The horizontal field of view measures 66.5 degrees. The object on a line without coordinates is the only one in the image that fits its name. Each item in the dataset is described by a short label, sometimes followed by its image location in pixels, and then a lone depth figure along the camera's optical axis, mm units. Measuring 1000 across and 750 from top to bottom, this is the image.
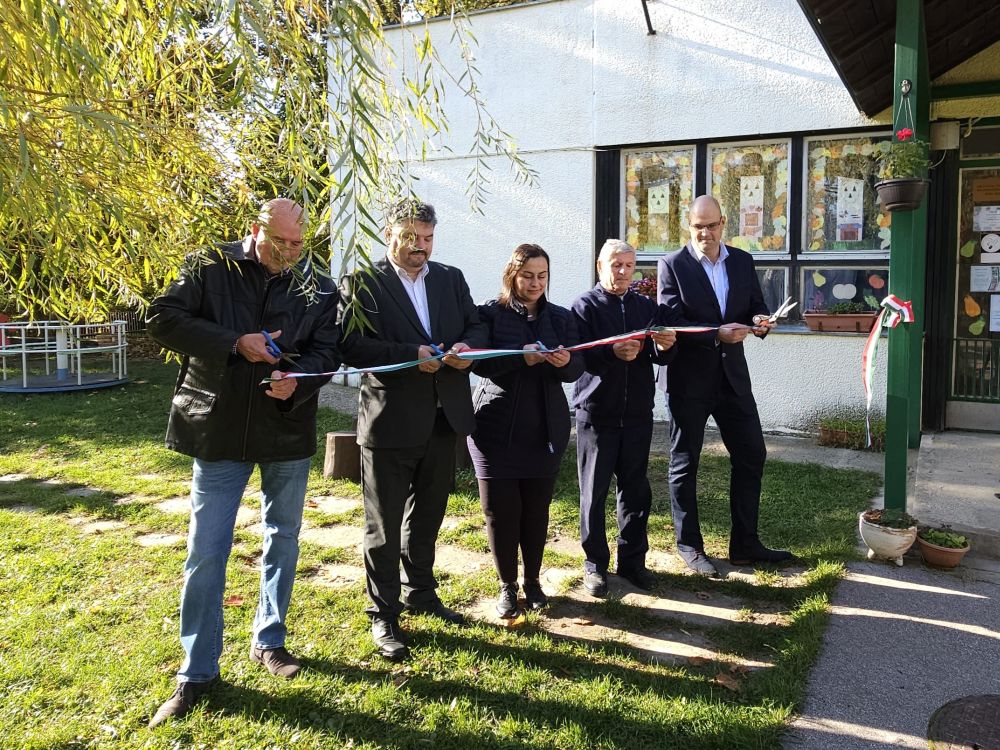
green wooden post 4570
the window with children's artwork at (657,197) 9031
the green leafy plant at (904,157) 4473
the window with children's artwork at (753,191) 8570
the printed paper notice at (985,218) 7648
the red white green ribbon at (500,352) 3563
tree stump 6938
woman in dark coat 4047
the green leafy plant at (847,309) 7996
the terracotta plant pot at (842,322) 7780
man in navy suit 4688
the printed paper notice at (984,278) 7695
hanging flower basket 4492
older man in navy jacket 4375
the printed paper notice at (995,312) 7711
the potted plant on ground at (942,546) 4465
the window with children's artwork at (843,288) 8117
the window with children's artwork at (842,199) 8156
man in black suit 3721
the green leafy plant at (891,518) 4574
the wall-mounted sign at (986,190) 7637
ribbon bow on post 4488
